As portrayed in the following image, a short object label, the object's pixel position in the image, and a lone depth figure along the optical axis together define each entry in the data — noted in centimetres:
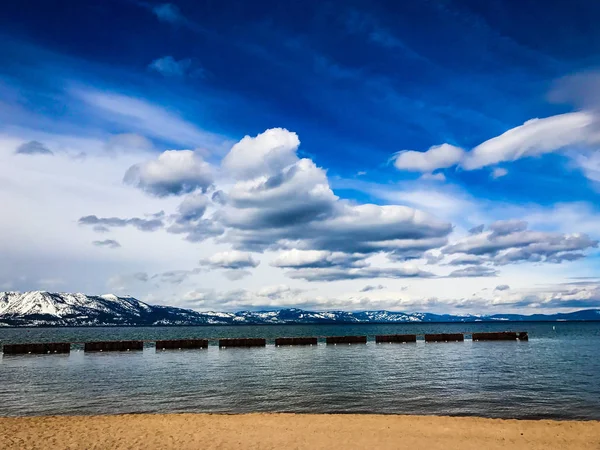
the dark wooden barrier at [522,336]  12500
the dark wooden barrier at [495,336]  12675
